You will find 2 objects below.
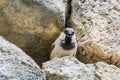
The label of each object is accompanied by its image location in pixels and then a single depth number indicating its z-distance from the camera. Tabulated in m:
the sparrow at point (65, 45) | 3.53
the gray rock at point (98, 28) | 3.51
